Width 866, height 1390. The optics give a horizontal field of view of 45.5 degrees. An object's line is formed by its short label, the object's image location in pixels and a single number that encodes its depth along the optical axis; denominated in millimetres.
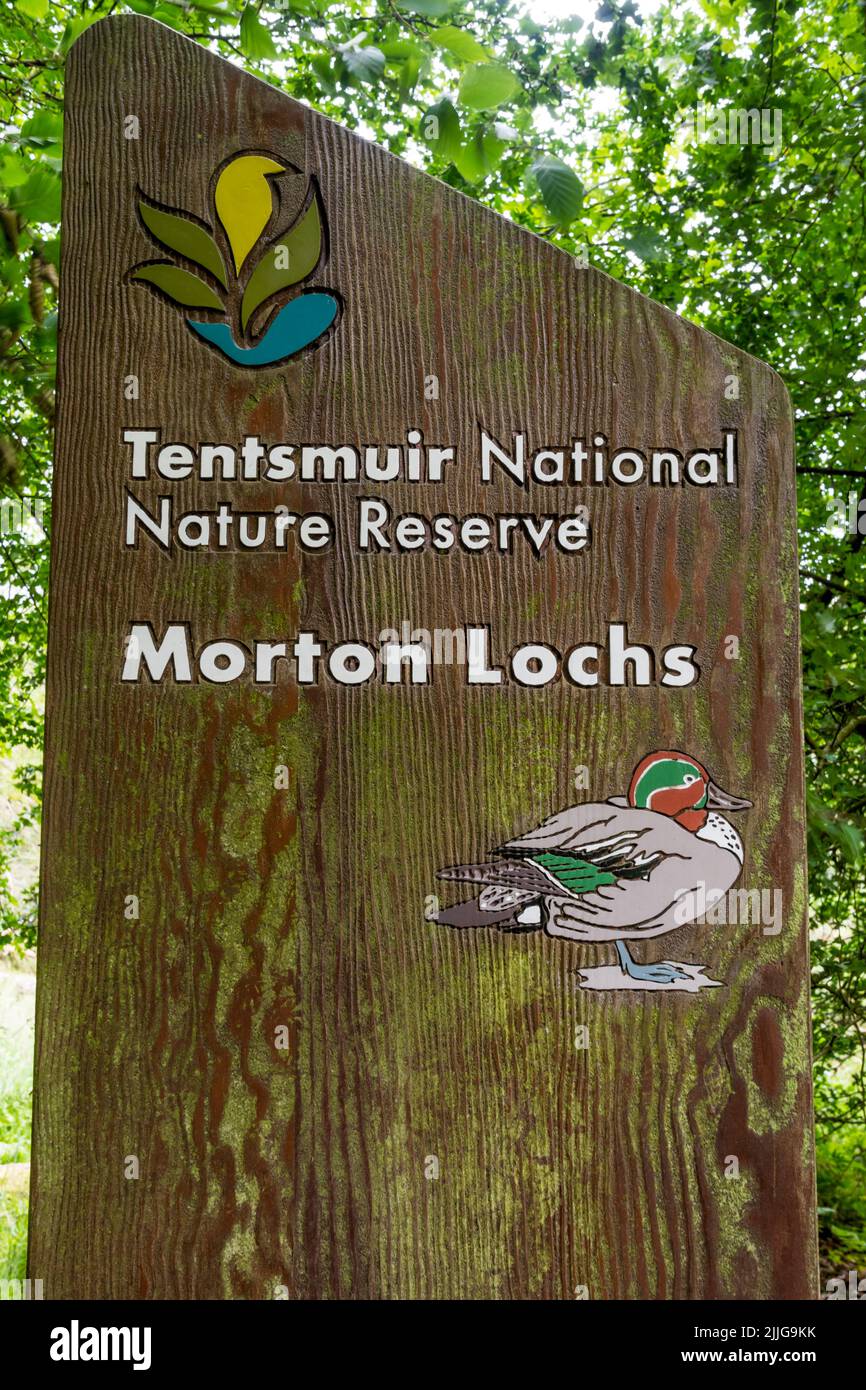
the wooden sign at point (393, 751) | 1730
